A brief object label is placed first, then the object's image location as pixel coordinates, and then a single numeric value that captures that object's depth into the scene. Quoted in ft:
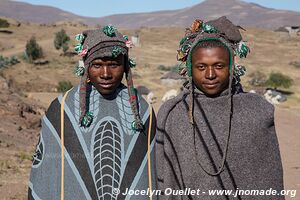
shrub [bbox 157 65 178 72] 107.86
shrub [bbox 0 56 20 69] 88.96
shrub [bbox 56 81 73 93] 71.20
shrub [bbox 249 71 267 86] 86.46
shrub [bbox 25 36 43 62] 104.63
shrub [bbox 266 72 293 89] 82.33
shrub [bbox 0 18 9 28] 154.96
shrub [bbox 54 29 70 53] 123.54
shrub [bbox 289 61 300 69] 116.67
